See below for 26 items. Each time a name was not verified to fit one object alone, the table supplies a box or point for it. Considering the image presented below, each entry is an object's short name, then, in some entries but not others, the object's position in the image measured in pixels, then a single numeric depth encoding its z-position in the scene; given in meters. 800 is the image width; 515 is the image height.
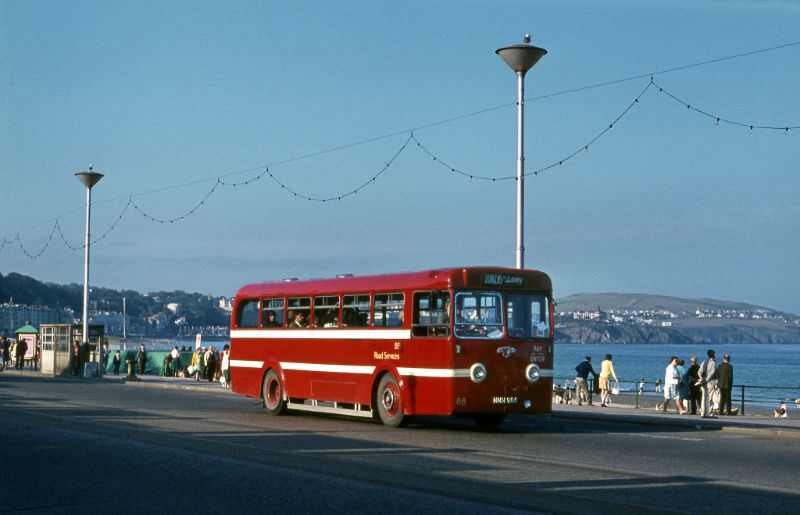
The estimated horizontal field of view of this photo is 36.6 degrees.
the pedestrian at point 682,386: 32.62
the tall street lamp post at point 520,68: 29.53
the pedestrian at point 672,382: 32.94
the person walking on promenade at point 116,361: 66.25
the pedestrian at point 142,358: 59.77
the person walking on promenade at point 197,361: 53.97
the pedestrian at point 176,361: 59.75
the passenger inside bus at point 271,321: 28.41
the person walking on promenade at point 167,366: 62.19
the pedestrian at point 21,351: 62.71
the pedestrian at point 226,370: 45.94
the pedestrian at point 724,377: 32.34
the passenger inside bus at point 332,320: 25.92
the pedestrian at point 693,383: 32.94
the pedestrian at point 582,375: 38.34
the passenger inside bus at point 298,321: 27.22
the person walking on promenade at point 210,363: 53.50
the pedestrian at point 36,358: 65.89
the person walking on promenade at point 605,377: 37.78
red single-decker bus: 22.69
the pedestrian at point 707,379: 28.83
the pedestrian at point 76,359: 55.22
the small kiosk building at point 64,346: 55.22
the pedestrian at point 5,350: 64.57
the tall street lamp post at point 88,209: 52.56
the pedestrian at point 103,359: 55.69
